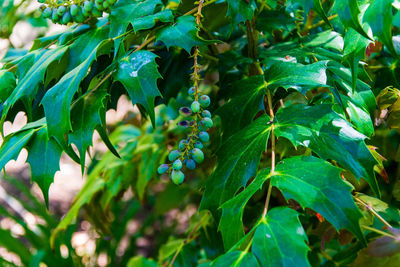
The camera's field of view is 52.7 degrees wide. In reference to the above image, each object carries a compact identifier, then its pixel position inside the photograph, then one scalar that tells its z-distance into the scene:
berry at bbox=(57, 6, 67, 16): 0.81
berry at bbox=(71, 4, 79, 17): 0.81
